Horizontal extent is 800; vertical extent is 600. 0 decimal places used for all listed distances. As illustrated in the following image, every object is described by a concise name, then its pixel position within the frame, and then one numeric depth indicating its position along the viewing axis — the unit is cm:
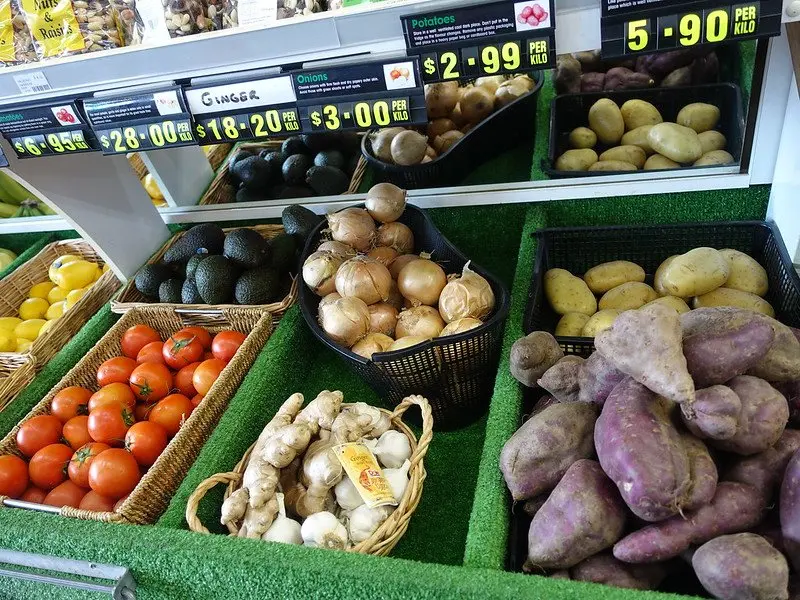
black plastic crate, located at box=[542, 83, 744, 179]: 173
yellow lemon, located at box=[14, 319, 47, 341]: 209
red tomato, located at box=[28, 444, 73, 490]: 152
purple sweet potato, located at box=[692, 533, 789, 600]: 81
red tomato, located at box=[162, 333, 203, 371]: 174
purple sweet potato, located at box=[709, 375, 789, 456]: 92
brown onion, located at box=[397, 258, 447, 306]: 155
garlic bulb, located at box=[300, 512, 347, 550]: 120
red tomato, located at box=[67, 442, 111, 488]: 148
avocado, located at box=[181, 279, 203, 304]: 186
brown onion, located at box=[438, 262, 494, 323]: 144
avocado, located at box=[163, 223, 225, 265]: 194
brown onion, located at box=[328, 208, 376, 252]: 167
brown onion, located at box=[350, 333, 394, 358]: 146
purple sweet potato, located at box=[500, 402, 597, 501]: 107
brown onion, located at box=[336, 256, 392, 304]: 152
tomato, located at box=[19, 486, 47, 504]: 153
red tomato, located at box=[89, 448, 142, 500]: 141
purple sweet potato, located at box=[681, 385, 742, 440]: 90
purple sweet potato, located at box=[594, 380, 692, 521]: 88
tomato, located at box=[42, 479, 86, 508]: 147
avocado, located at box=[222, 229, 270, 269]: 179
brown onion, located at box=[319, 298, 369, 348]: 146
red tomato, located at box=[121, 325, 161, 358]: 182
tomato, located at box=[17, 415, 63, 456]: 156
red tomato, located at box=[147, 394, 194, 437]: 158
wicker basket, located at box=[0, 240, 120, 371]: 189
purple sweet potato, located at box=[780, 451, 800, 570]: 87
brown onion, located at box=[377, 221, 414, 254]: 173
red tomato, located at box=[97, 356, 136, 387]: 170
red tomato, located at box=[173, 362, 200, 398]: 172
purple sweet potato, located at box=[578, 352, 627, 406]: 107
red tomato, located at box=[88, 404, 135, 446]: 154
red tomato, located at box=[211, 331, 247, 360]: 174
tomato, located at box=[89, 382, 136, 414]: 160
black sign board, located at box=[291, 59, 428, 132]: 120
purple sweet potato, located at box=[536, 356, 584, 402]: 117
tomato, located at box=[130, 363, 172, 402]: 166
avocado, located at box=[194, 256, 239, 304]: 179
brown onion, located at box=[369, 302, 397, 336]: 153
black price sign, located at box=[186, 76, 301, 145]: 129
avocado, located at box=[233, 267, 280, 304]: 178
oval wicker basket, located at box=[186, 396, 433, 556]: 118
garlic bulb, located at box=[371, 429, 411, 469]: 136
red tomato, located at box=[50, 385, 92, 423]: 163
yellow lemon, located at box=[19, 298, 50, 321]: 221
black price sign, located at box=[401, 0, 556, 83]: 105
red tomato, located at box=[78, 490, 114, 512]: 142
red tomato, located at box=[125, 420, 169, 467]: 150
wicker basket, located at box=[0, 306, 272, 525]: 134
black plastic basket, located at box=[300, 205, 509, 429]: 137
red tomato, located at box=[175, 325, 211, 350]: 180
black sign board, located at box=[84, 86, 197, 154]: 137
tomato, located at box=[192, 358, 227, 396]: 165
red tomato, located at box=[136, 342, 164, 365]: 176
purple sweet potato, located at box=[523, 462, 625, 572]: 96
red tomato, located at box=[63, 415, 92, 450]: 157
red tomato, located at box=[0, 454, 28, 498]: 148
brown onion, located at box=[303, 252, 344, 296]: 158
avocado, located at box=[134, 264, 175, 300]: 197
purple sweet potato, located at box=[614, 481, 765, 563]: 91
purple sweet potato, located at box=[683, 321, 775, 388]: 95
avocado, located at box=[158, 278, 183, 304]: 192
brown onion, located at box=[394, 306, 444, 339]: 149
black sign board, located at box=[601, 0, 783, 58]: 98
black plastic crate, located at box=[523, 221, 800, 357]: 145
